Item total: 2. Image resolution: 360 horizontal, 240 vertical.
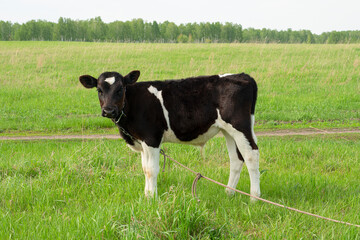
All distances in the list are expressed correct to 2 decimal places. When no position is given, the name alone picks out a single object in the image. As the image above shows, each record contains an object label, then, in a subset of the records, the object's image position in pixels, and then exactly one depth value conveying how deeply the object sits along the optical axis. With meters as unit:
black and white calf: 5.47
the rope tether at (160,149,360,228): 4.89
